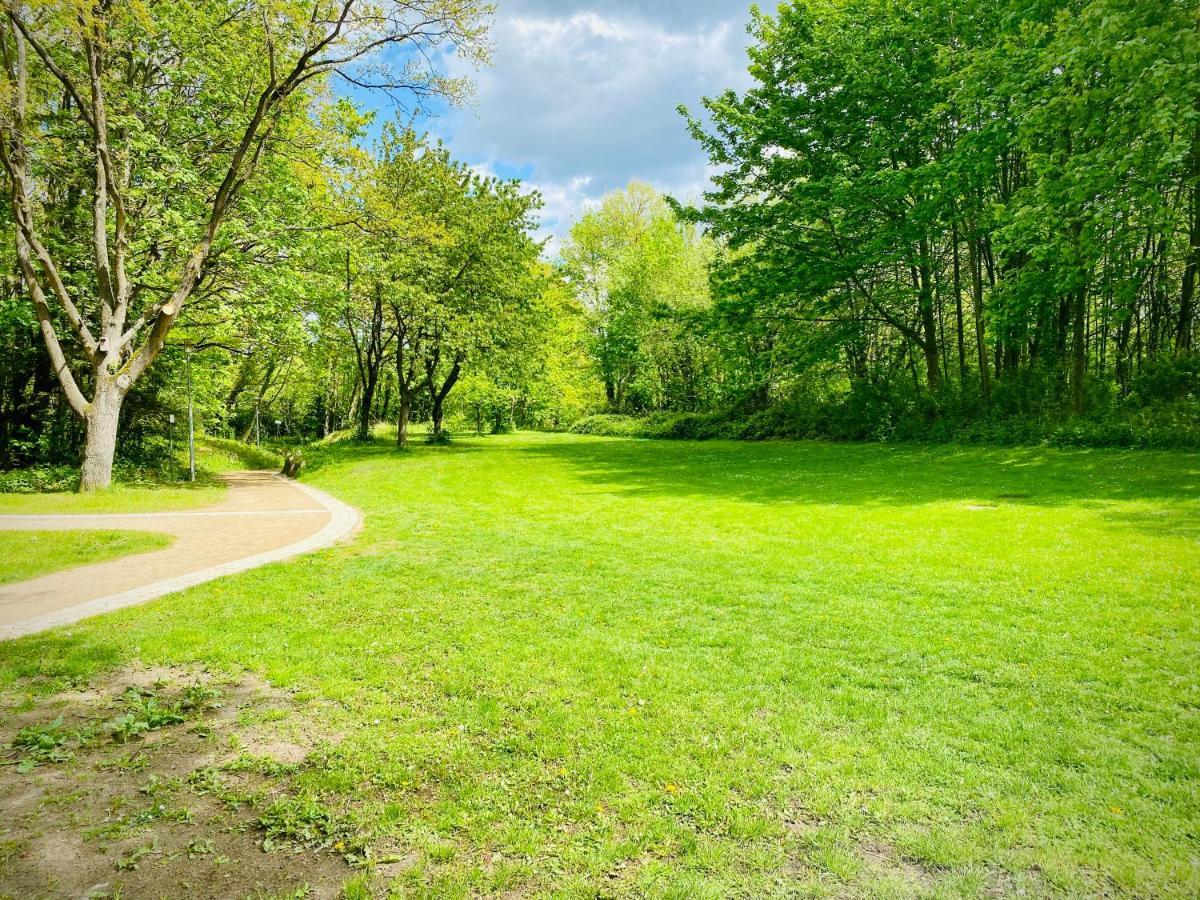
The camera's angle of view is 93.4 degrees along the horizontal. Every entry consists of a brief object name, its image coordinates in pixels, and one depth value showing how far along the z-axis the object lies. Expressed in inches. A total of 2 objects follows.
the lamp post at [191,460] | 685.9
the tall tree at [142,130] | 527.2
